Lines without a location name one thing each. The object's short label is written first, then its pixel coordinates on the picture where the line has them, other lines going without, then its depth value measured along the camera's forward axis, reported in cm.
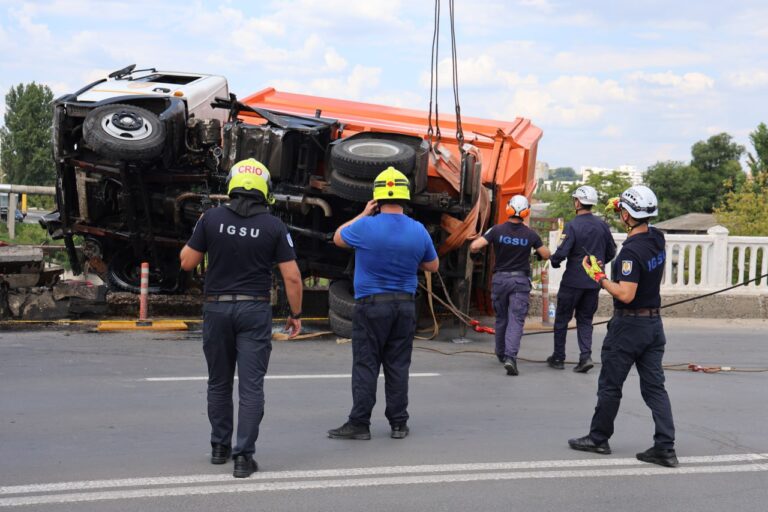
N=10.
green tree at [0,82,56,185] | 6688
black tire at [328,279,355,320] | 1104
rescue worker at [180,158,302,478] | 544
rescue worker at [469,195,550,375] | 931
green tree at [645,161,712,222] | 7556
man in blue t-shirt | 629
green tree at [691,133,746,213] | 7450
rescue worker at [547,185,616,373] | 938
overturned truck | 1084
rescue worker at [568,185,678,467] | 582
